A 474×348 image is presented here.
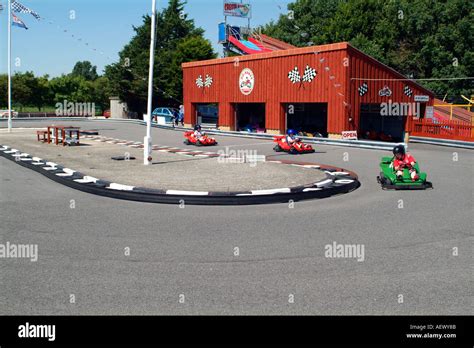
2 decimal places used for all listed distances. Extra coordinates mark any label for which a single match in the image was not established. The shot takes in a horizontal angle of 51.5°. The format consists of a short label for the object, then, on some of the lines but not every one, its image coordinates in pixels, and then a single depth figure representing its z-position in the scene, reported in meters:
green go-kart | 11.30
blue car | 42.78
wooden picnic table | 20.69
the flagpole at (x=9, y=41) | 28.56
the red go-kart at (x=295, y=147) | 19.38
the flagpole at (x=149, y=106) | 13.78
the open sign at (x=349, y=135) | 25.03
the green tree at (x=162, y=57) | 56.81
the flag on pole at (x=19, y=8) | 27.73
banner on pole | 52.88
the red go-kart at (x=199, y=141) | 22.28
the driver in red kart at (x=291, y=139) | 19.41
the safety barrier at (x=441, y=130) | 24.92
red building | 26.55
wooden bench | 23.12
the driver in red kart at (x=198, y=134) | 22.33
